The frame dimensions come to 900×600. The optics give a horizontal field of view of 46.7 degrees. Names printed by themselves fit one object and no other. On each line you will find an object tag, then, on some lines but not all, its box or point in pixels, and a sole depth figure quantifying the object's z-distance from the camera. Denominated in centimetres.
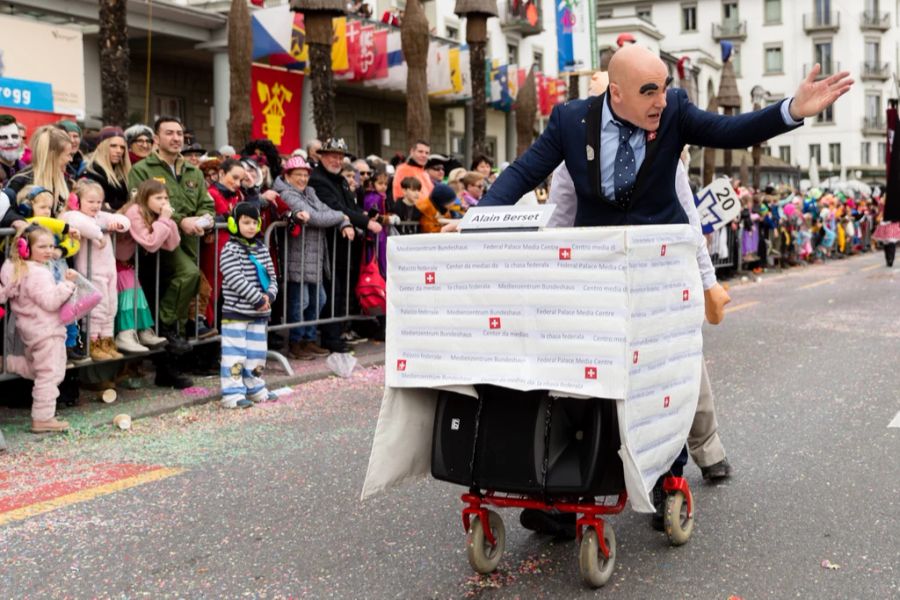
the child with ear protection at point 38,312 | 638
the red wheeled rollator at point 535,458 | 351
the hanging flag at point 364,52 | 2373
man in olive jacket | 789
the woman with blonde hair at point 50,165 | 712
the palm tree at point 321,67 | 1546
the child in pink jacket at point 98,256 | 704
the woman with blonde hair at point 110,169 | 801
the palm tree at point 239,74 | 1509
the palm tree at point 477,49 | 1984
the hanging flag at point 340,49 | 2273
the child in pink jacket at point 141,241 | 750
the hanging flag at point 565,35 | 2233
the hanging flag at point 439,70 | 2702
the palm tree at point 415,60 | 1841
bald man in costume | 381
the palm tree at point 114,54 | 1213
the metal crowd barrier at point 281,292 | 717
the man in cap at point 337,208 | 970
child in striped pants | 747
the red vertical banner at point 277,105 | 2217
